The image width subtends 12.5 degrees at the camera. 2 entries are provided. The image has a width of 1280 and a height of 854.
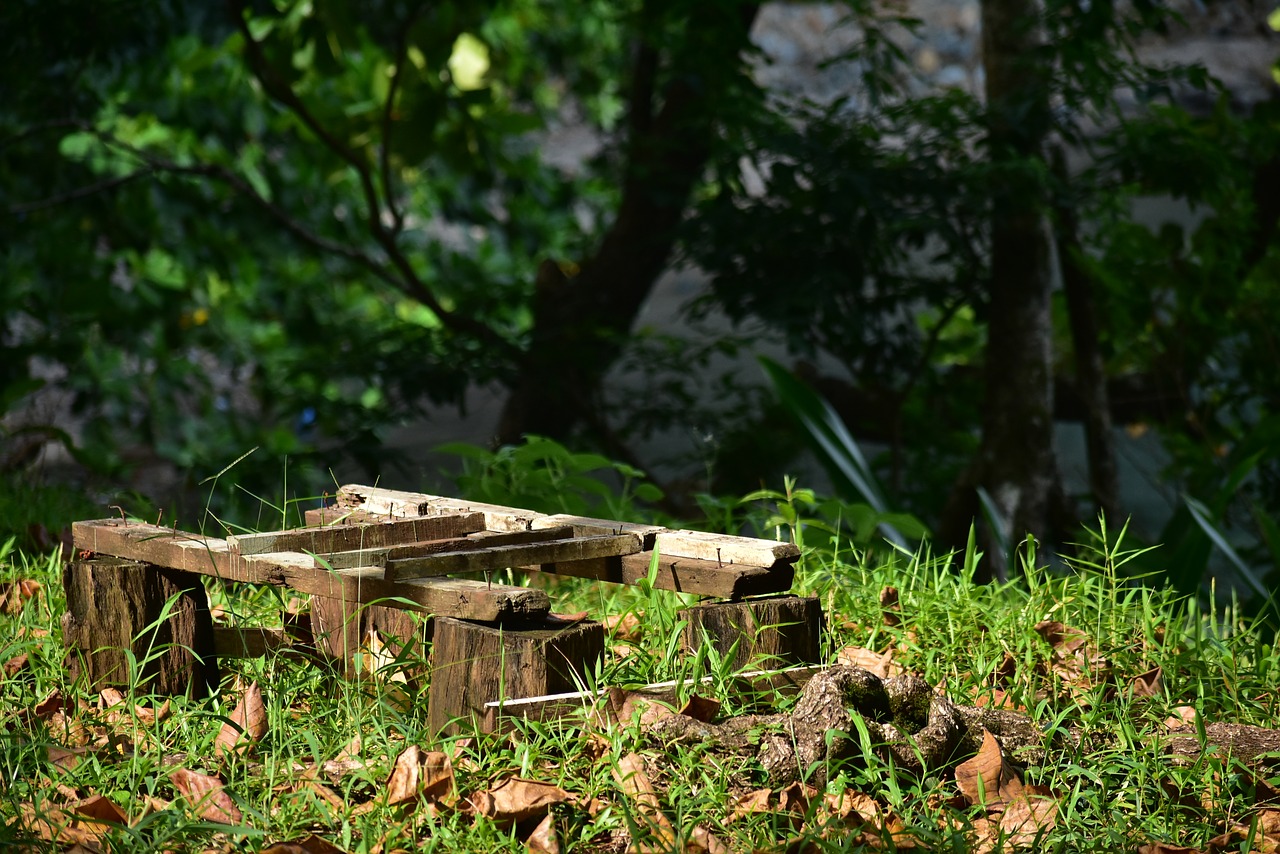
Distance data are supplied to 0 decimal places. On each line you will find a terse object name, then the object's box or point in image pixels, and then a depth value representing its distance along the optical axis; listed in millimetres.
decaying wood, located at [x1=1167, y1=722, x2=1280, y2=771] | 11062
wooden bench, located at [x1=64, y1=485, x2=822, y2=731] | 10898
